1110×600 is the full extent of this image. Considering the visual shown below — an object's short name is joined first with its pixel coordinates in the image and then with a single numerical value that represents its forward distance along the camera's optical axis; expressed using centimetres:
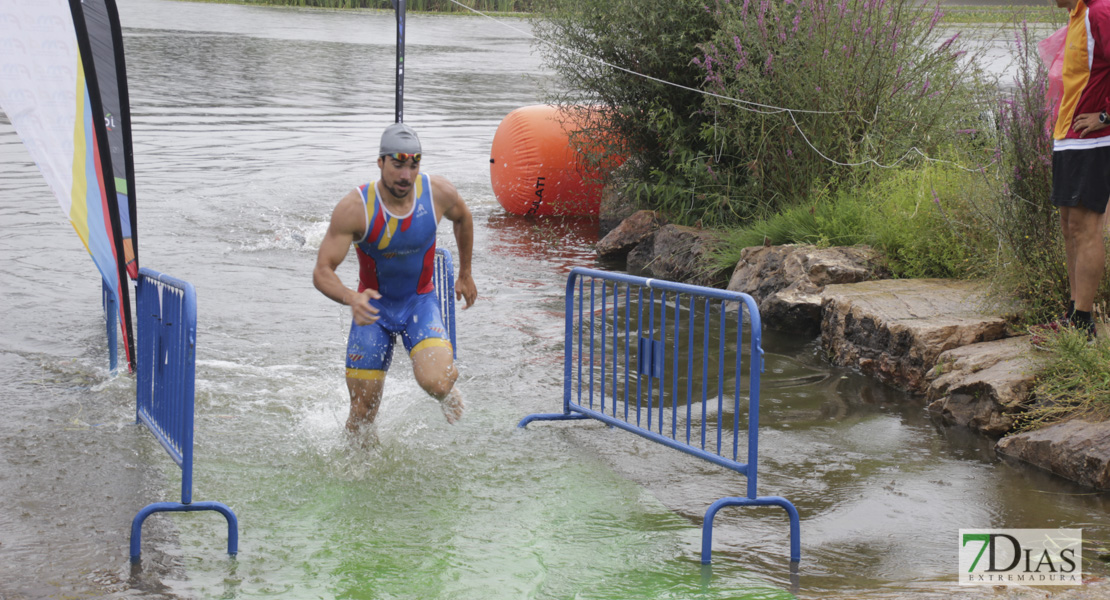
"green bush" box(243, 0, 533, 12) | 5493
